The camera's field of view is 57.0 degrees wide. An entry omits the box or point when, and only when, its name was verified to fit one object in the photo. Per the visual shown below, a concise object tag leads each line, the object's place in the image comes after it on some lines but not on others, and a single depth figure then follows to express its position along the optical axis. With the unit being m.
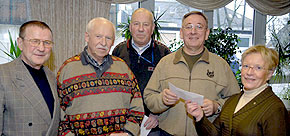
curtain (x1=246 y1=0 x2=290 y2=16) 5.53
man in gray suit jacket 1.81
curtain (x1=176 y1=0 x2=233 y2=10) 5.13
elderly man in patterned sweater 2.02
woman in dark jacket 1.76
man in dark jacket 2.89
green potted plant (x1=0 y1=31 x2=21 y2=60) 4.14
